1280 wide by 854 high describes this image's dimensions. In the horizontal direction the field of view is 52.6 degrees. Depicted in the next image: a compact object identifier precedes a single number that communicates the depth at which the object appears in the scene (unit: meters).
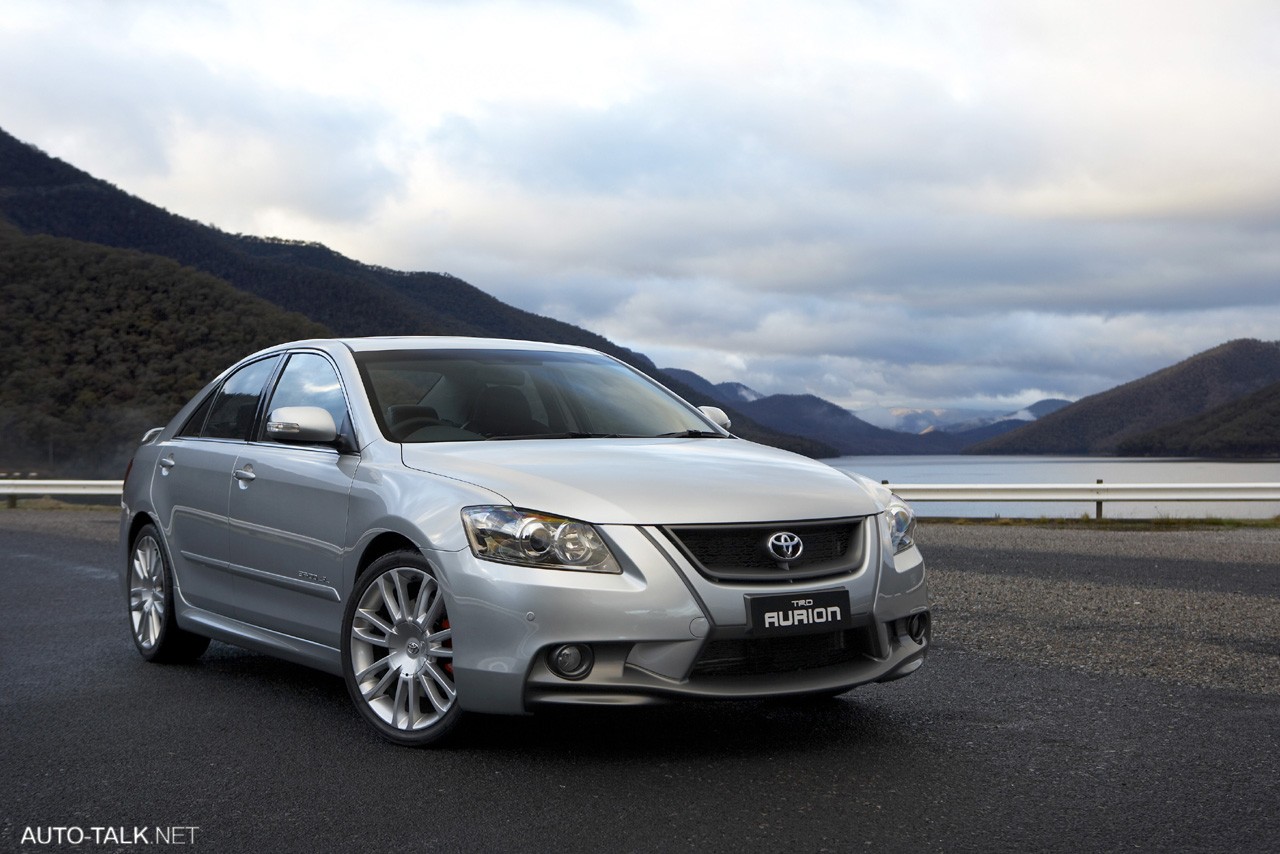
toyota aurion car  4.41
